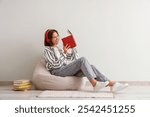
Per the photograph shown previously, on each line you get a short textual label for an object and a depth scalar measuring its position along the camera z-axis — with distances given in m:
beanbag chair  5.42
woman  5.17
